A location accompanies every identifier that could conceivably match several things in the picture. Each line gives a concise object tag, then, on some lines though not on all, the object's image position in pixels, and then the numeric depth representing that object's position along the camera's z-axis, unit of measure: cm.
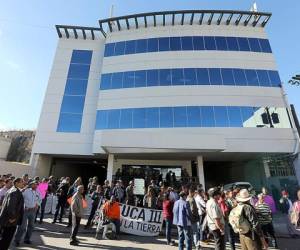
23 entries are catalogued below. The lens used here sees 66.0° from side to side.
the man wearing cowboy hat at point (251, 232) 423
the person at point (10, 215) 514
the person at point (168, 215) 769
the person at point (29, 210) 669
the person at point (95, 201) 929
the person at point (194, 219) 704
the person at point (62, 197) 973
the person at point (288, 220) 933
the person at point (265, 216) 715
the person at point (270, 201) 888
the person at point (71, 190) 986
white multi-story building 1733
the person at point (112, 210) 816
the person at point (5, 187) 716
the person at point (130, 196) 1100
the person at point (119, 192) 1092
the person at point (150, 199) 996
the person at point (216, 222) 545
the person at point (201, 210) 773
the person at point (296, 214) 619
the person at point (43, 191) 989
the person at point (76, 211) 691
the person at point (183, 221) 636
